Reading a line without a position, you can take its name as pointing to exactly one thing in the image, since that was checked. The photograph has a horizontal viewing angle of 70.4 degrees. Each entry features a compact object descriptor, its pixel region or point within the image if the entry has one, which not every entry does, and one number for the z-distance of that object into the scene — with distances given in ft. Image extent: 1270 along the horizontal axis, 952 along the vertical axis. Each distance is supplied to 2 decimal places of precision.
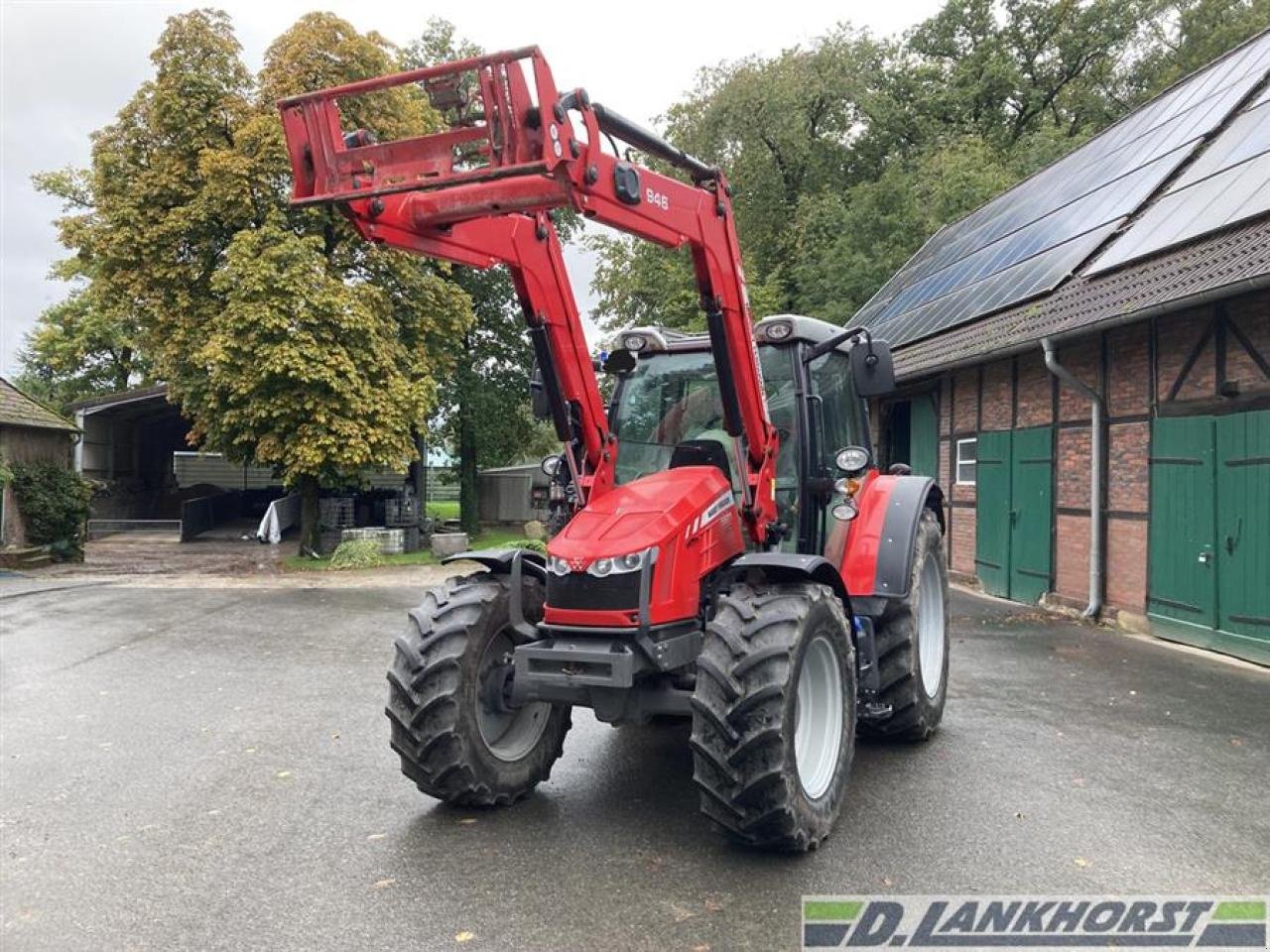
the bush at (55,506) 55.88
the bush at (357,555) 56.24
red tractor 11.19
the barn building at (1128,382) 26.14
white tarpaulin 74.74
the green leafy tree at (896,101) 89.76
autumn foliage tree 53.98
